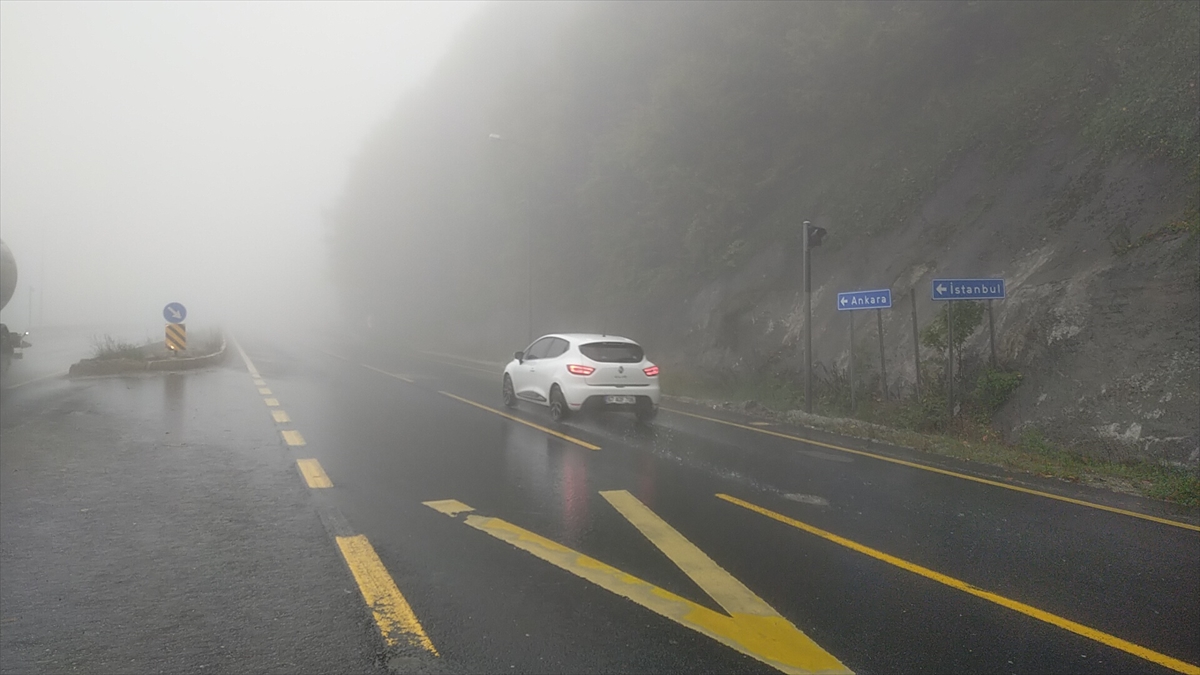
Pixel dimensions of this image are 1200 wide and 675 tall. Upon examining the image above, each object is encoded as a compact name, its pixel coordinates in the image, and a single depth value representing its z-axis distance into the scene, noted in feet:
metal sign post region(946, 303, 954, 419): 42.14
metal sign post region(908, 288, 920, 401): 45.02
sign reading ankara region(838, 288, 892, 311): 45.93
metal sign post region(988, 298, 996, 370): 42.14
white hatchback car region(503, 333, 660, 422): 43.65
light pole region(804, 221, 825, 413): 50.27
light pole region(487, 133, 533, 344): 99.50
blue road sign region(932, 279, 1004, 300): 41.16
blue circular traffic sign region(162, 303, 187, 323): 81.41
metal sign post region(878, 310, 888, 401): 47.52
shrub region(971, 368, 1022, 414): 41.65
